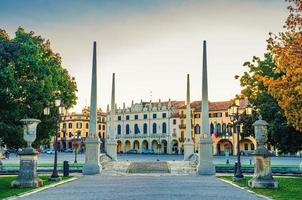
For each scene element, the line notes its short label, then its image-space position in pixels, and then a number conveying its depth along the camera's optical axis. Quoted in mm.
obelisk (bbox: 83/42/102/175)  29156
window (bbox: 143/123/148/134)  106494
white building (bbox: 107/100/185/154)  102188
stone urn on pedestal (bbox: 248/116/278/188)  19188
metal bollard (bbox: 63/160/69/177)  27327
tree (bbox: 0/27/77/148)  21359
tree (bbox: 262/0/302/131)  17141
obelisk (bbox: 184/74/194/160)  41938
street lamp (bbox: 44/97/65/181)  23219
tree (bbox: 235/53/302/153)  27781
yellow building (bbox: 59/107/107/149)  125625
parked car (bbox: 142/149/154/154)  101188
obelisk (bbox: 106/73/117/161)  40950
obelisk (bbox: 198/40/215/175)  28969
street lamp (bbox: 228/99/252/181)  23641
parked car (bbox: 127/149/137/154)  103562
